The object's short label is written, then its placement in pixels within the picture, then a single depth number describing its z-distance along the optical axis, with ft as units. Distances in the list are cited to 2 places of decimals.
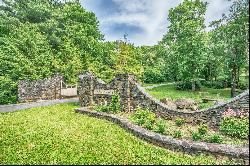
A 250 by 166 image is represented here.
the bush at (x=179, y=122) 19.16
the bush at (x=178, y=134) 15.65
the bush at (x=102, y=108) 25.09
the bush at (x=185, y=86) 62.45
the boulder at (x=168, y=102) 28.14
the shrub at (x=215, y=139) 14.66
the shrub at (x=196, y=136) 15.28
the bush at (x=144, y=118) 18.70
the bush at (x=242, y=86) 60.34
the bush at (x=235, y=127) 15.92
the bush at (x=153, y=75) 87.88
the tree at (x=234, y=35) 41.46
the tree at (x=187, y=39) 55.21
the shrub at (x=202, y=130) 16.09
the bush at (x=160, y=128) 16.80
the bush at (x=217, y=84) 66.48
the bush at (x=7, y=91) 39.31
